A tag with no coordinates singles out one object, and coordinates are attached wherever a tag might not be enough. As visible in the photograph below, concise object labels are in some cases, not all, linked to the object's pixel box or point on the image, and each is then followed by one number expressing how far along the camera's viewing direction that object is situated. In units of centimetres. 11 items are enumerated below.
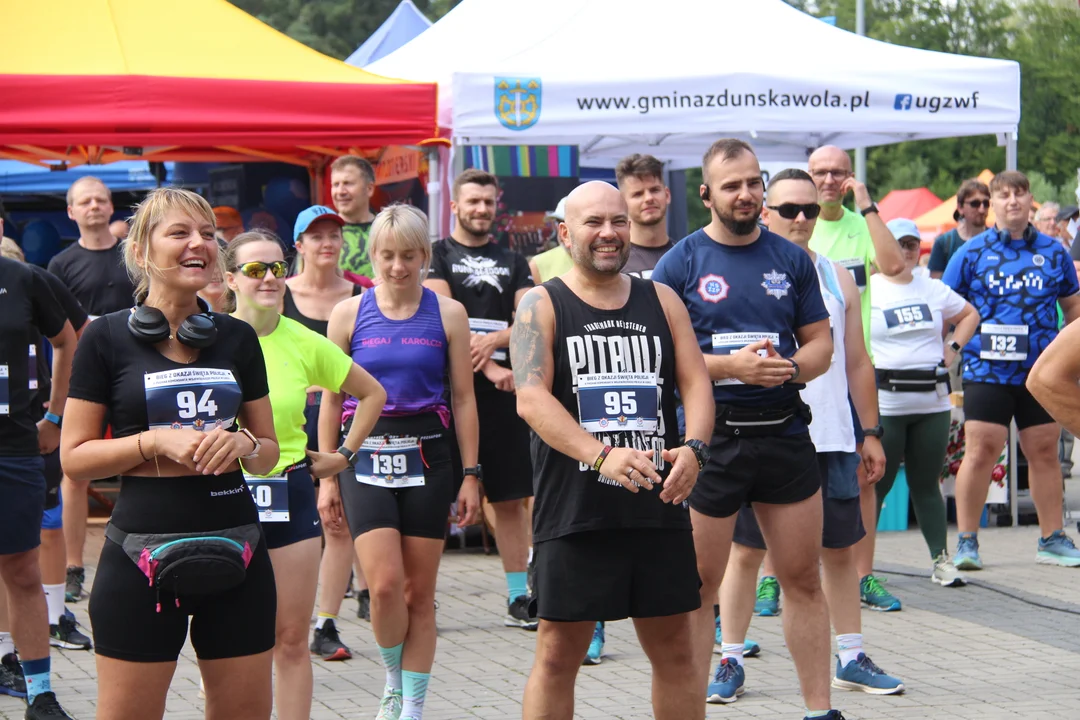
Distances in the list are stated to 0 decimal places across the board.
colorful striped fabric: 1671
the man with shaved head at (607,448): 712
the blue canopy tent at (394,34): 2950
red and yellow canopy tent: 1474
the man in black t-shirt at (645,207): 1109
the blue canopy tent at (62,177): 2497
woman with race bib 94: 597
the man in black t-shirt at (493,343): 1234
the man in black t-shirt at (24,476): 933
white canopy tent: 1573
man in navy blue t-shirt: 869
